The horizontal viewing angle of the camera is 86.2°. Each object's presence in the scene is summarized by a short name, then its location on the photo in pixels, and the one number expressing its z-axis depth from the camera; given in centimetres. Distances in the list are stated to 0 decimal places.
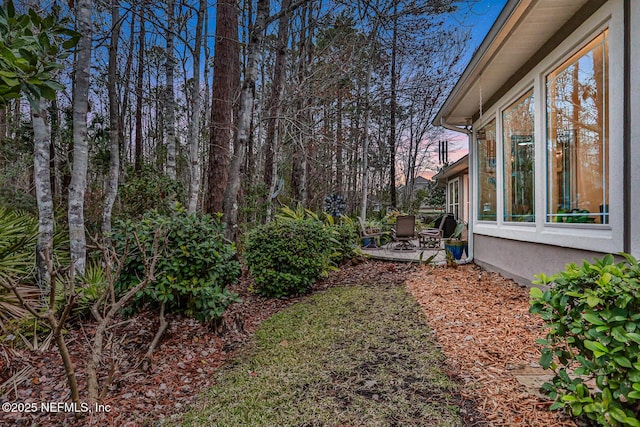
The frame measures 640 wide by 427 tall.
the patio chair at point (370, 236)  955
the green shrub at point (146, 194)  683
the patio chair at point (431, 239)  934
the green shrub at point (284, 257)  541
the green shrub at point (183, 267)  338
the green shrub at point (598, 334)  153
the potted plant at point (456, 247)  707
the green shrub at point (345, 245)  766
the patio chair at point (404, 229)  901
